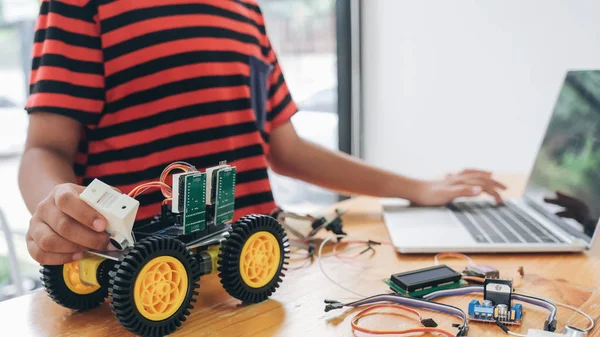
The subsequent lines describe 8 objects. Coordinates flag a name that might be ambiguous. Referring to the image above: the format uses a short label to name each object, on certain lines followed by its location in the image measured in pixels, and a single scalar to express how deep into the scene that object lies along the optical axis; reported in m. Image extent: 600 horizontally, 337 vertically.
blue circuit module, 0.59
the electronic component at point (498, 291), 0.61
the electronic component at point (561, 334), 0.54
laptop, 0.84
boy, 0.77
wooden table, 0.58
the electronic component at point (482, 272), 0.71
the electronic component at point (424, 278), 0.66
